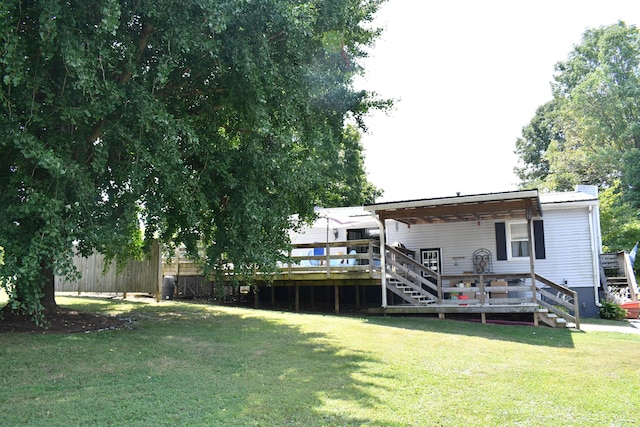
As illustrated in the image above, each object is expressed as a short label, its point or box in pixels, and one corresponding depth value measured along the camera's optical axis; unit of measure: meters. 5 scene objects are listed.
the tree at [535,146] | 41.08
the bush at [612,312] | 14.24
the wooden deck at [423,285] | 11.94
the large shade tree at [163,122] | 6.12
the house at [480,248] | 12.20
